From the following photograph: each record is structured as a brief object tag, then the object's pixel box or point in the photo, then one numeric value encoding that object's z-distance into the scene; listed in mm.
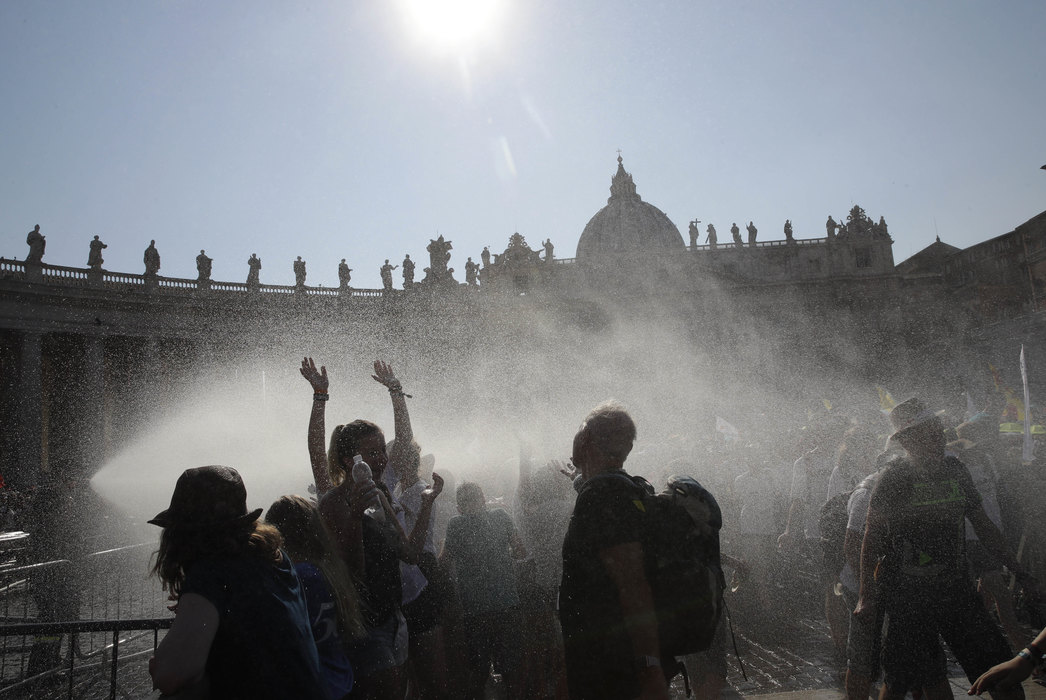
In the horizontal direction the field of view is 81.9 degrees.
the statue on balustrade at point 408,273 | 36094
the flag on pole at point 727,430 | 13805
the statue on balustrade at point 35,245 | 27500
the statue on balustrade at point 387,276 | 35000
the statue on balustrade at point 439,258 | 36250
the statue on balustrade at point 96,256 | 29359
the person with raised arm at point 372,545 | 3383
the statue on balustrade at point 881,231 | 54750
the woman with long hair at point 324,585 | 2969
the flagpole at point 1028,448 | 8477
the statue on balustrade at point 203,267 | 31578
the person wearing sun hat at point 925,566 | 3998
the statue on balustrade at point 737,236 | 54844
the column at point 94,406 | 28844
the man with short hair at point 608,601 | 2613
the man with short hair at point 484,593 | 5215
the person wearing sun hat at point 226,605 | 2305
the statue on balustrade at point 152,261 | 30688
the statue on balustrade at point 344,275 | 34344
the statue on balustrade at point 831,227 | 54912
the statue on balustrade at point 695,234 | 55728
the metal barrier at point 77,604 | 7109
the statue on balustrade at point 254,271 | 32531
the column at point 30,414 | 25062
